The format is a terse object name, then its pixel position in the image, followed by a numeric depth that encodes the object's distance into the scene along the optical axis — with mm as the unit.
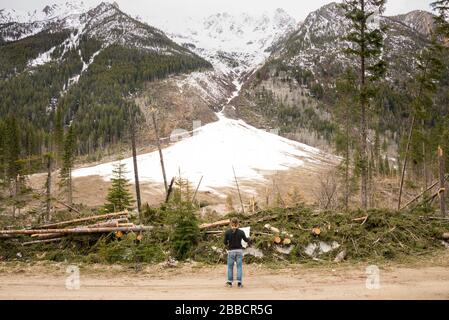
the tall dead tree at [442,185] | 21438
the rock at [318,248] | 16031
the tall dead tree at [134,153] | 26925
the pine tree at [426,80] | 28203
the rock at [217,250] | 16259
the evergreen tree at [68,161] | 56812
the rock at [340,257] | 15379
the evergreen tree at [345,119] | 37531
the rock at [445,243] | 17078
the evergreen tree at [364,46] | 23594
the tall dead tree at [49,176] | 32697
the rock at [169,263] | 15117
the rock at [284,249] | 16062
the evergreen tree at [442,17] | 24641
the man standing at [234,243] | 11797
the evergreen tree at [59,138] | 78188
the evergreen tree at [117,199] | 24347
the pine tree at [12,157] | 62938
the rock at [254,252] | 15916
